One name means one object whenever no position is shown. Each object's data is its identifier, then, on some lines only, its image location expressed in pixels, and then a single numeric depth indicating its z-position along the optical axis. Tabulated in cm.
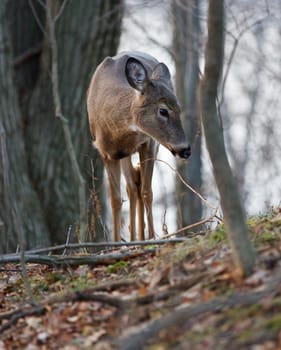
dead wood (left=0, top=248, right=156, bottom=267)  1489
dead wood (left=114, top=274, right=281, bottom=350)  1012
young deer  2016
